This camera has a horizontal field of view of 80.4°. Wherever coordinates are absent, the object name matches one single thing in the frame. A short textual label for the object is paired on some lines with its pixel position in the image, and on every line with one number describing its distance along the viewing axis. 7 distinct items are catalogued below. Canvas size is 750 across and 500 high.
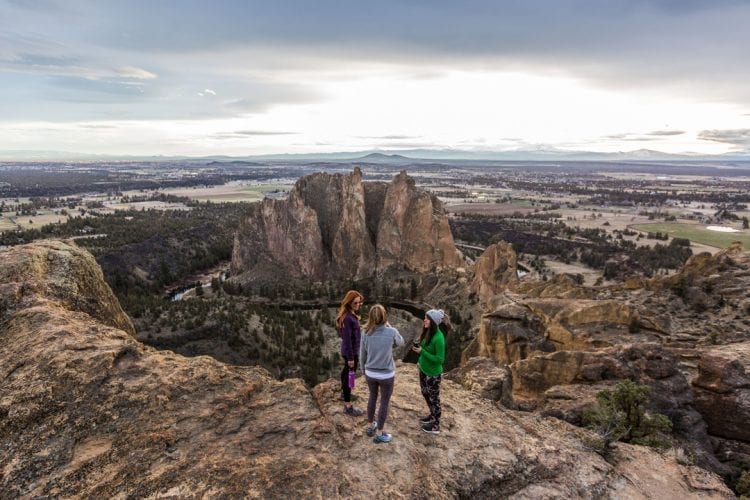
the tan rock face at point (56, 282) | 12.55
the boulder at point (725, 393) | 14.54
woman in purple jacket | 10.13
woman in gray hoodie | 9.44
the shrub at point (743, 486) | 11.35
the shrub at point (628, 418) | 11.95
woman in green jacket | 9.77
